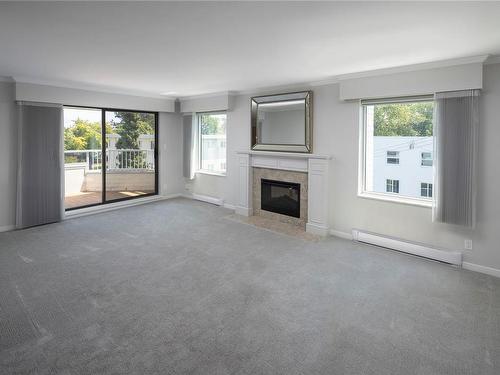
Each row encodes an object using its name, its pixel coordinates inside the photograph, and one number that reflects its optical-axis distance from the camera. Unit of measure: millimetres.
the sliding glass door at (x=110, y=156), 6285
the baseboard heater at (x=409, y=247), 3678
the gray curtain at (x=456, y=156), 3420
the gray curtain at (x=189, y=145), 7129
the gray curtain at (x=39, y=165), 4871
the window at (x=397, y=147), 3990
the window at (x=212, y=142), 6777
